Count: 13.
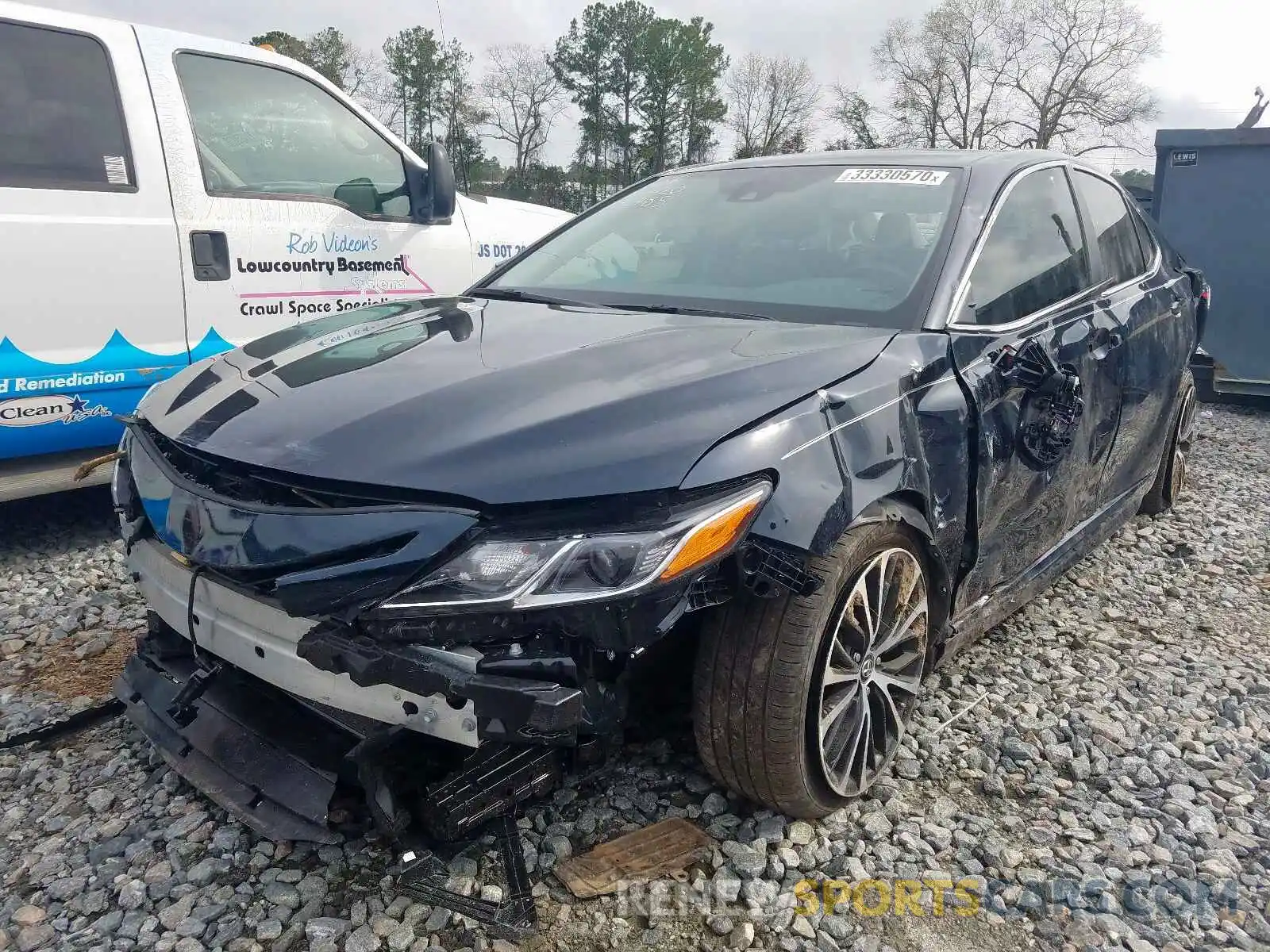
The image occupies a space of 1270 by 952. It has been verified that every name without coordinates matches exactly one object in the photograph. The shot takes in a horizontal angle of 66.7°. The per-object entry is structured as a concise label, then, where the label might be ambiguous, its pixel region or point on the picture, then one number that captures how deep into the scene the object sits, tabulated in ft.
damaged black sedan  5.75
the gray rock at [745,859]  7.05
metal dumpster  26.40
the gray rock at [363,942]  6.25
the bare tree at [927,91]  180.65
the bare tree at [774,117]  182.91
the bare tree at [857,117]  176.65
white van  11.81
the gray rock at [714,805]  7.70
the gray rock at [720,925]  6.53
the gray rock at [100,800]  7.68
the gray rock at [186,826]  7.33
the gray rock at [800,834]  7.45
